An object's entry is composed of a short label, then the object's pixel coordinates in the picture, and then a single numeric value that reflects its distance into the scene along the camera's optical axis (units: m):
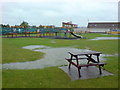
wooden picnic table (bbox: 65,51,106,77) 3.18
